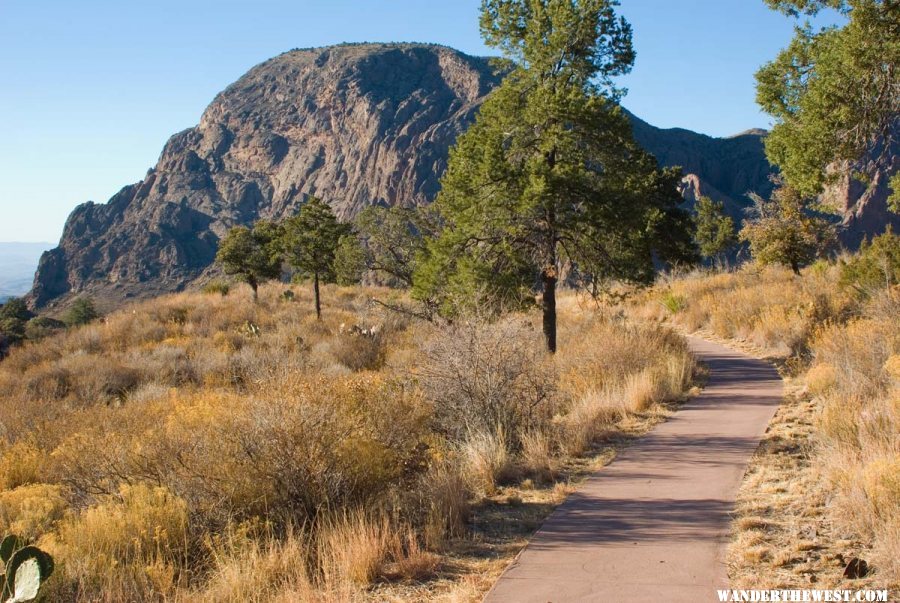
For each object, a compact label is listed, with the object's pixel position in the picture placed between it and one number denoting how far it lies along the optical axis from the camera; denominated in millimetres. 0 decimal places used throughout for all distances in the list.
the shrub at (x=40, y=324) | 30280
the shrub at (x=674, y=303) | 25078
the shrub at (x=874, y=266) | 16653
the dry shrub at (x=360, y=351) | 20156
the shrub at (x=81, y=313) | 42625
